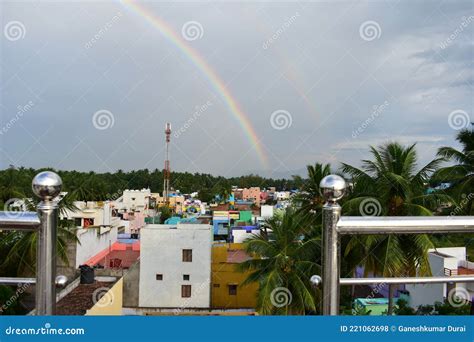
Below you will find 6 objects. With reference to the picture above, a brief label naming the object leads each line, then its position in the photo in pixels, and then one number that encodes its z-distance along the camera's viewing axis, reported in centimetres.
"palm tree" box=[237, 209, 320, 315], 1205
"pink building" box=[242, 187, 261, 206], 5544
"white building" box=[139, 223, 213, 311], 1812
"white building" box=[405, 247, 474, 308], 1146
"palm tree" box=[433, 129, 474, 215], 1319
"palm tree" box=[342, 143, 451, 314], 1119
